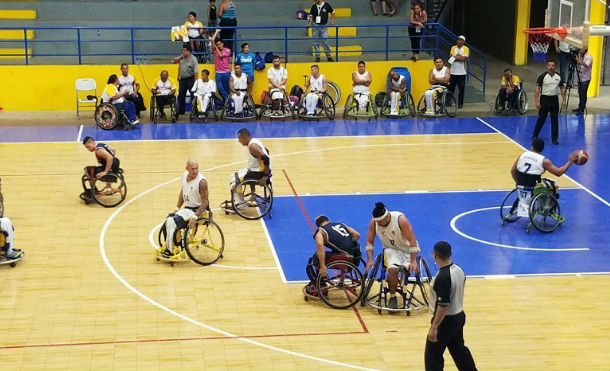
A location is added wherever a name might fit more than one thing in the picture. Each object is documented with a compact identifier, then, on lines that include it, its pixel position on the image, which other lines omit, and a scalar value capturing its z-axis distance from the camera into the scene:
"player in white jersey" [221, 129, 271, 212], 18.07
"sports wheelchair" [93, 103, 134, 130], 25.56
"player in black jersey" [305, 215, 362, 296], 14.28
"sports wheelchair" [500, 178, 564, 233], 17.66
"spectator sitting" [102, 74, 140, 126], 25.17
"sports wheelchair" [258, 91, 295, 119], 27.17
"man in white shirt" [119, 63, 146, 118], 26.12
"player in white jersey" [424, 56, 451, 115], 27.27
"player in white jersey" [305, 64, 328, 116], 26.92
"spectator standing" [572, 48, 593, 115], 27.20
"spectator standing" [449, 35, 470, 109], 27.80
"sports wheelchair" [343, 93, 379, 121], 27.23
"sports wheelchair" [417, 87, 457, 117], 27.41
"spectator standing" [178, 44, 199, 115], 26.94
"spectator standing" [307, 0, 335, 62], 29.39
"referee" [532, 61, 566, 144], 23.56
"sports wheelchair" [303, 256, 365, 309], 14.27
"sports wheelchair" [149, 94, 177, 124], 26.53
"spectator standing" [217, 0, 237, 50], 29.19
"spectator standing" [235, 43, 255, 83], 27.54
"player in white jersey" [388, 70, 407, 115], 27.25
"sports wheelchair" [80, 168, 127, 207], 19.05
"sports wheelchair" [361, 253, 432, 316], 14.28
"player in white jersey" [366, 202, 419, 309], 14.05
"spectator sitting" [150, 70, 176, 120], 26.38
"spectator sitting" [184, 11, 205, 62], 28.53
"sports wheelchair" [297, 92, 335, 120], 27.05
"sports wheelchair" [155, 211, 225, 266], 15.92
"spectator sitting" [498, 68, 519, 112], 27.59
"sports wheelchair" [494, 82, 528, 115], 27.59
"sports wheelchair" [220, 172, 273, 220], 18.47
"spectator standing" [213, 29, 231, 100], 27.47
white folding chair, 26.99
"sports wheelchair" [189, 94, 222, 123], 26.75
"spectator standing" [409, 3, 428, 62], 29.58
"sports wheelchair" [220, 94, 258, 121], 27.03
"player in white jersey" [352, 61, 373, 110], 27.05
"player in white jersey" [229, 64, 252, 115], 26.78
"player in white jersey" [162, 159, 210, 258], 15.92
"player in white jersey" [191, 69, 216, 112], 26.61
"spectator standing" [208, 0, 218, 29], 29.67
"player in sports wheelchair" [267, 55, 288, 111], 27.05
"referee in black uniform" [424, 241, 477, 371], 11.12
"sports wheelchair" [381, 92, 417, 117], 27.38
